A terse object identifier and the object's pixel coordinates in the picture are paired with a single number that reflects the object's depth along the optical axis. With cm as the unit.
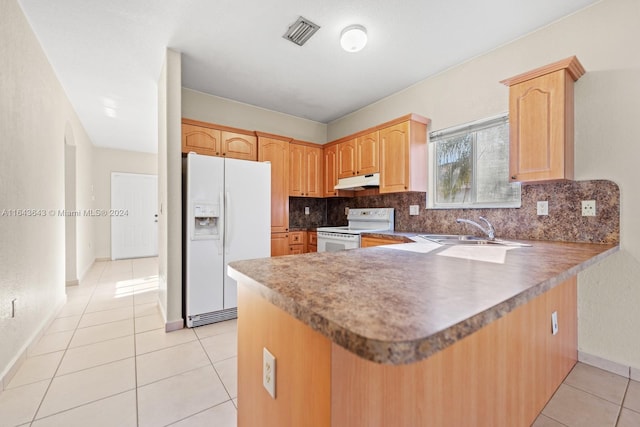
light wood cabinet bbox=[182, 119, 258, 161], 323
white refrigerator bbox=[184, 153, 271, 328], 270
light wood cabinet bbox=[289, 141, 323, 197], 405
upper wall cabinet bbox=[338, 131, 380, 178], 352
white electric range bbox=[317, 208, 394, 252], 336
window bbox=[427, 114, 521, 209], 260
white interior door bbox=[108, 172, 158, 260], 621
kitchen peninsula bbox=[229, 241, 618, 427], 53
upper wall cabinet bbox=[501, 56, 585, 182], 195
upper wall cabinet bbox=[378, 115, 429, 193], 310
